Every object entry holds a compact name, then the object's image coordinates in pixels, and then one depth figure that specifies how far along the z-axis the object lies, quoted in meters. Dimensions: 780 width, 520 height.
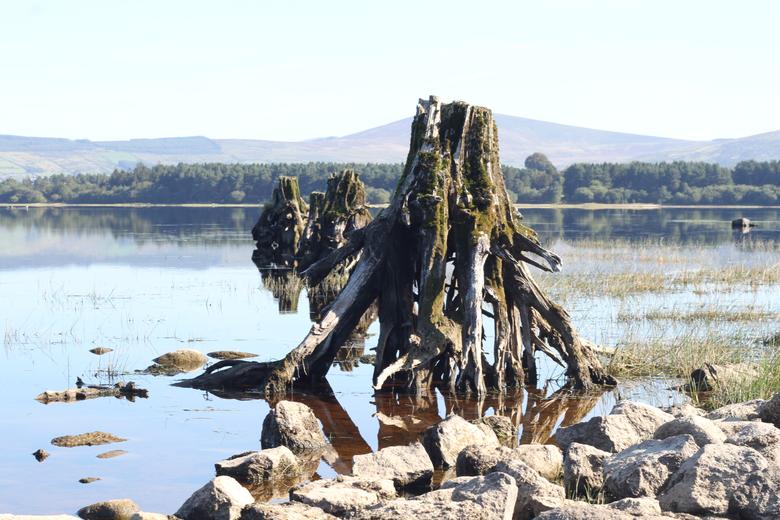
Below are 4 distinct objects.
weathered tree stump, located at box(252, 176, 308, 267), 40.72
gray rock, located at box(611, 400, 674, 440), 12.15
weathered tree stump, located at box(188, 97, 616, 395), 16.55
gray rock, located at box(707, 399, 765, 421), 12.54
